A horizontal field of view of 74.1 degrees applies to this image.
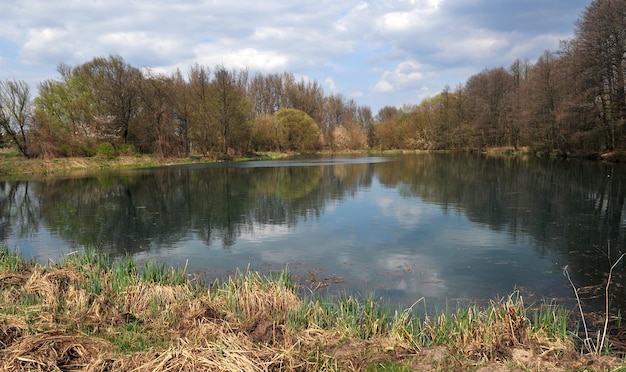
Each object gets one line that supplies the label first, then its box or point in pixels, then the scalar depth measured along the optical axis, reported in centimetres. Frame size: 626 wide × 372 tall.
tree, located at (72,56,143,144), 4331
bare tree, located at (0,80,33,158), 3628
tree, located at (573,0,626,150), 2792
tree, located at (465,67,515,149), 5478
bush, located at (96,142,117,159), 4050
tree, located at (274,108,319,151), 6419
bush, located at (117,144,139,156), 4278
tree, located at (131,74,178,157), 4522
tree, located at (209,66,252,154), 5006
